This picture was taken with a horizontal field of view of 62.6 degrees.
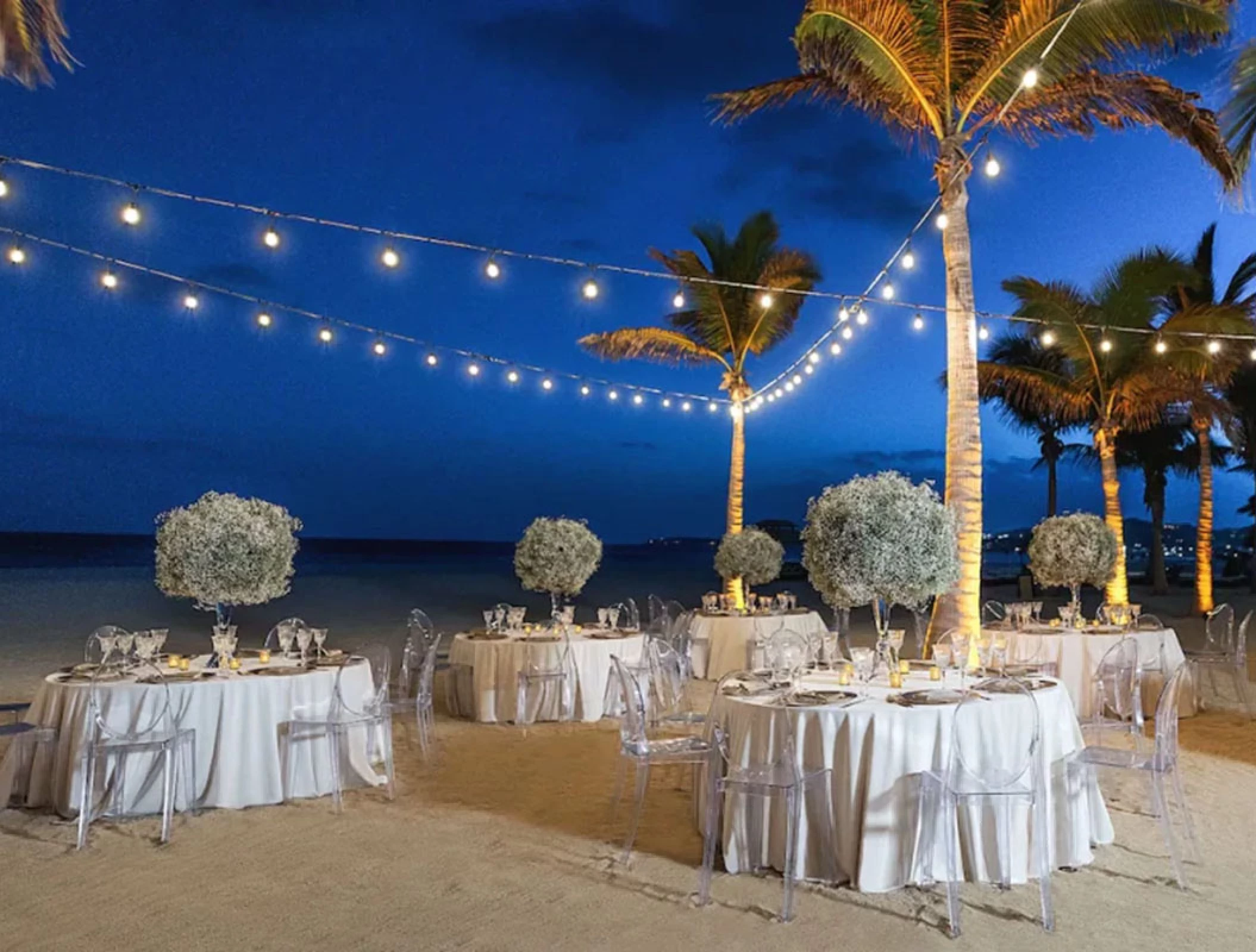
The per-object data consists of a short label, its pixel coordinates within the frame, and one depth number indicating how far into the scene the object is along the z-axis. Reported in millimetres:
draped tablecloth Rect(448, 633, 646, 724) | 9414
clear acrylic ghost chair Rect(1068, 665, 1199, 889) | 5000
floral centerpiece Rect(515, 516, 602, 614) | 10367
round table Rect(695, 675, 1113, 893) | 4730
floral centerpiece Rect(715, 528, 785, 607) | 13766
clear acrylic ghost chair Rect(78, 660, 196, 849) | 5875
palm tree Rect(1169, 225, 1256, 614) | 15648
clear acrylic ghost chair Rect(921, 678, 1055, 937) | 4598
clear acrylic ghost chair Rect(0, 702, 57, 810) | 6156
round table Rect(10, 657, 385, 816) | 6086
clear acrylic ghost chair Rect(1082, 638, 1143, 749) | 8219
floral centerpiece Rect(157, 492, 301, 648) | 7031
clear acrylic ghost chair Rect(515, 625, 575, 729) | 9312
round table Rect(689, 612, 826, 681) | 12172
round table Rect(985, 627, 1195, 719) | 9367
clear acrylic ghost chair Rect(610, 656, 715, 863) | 5438
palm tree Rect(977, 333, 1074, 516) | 18359
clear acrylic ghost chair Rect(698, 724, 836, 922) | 4617
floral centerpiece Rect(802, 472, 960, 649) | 5582
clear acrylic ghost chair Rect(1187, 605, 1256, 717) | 9523
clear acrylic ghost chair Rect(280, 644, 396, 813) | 6398
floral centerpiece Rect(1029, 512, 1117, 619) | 11031
